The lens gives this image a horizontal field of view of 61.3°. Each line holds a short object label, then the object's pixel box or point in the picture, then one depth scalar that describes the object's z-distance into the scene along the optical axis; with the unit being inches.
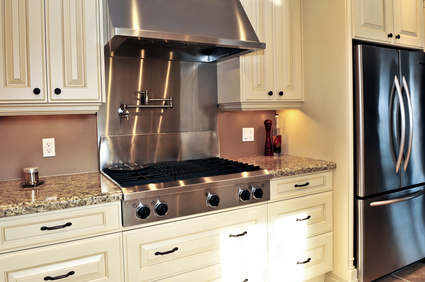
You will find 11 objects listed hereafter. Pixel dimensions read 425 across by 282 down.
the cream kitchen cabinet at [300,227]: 93.0
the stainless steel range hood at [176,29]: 77.2
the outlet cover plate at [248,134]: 118.7
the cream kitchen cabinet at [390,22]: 99.0
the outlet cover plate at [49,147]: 89.0
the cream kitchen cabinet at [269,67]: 101.9
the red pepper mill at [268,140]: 118.7
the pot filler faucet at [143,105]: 96.5
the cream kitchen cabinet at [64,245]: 62.9
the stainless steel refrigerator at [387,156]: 98.3
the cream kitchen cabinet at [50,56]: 73.9
